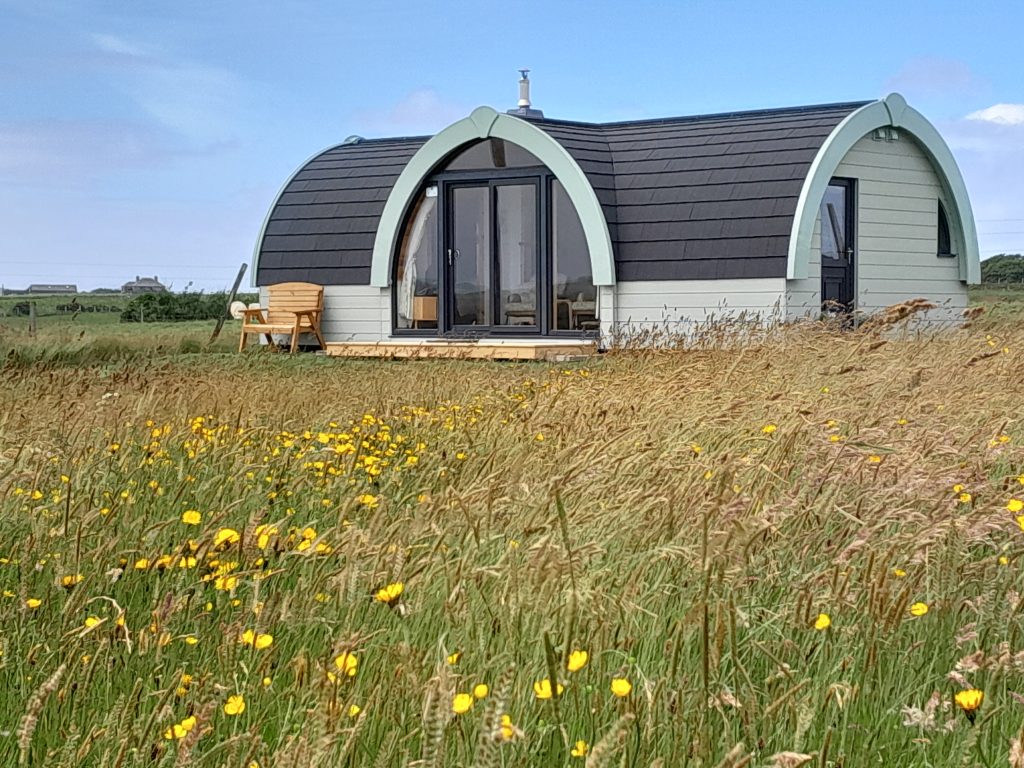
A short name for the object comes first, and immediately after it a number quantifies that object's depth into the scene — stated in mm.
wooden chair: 15180
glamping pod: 12977
